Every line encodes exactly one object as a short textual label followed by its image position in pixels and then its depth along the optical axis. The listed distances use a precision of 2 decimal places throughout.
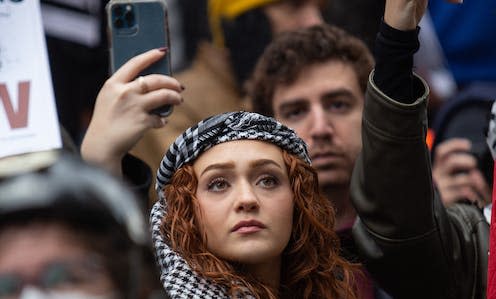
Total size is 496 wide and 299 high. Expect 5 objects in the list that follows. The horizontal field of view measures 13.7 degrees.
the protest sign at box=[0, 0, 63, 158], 5.40
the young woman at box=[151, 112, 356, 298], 5.05
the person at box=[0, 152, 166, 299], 2.74
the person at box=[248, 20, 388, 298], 6.46
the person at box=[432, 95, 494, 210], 7.00
